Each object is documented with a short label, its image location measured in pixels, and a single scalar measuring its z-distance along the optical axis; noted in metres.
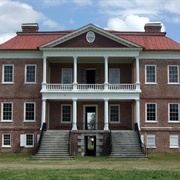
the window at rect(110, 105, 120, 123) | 28.81
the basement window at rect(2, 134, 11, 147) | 27.39
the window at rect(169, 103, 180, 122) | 27.80
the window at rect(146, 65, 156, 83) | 28.07
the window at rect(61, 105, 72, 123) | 28.85
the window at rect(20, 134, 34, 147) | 27.13
